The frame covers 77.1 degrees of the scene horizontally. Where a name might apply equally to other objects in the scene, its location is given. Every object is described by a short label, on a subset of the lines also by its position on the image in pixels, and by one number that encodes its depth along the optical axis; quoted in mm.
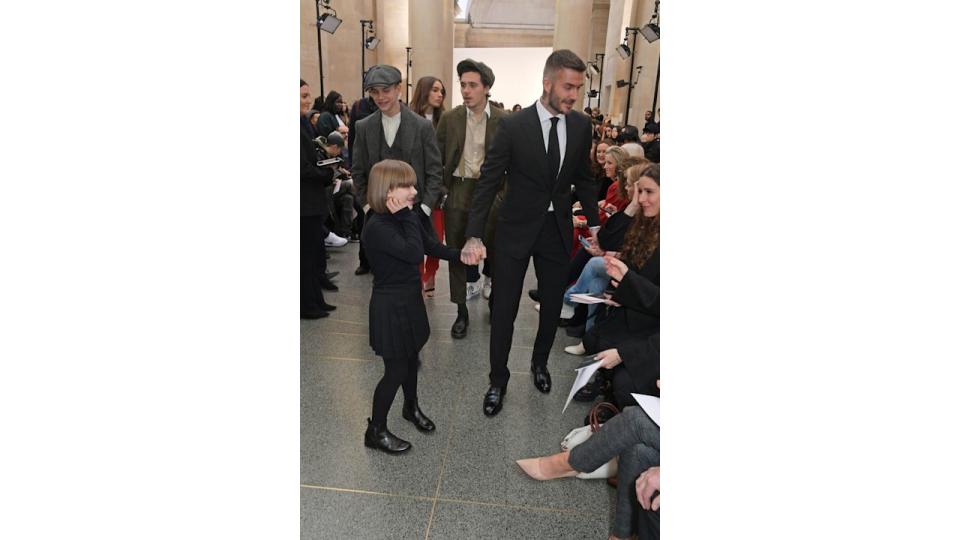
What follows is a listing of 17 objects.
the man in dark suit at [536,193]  2881
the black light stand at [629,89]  15766
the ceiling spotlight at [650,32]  10430
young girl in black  2623
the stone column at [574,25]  14273
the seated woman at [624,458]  2061
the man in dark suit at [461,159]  4277
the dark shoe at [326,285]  5383
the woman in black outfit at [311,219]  4137
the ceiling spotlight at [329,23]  11314
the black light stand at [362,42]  15066
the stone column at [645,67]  13758
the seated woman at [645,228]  2922
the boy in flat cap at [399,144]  3916
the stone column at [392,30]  20203
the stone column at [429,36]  13547
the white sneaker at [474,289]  5164
